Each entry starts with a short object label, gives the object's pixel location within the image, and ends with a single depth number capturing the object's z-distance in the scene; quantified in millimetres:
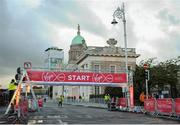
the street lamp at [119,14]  17925
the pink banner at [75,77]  17363
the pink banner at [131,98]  18159
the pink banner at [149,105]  14236
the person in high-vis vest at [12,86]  17369
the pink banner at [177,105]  11692
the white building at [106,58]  48029
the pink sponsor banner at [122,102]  18779
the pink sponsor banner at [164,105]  12452
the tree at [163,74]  28346
